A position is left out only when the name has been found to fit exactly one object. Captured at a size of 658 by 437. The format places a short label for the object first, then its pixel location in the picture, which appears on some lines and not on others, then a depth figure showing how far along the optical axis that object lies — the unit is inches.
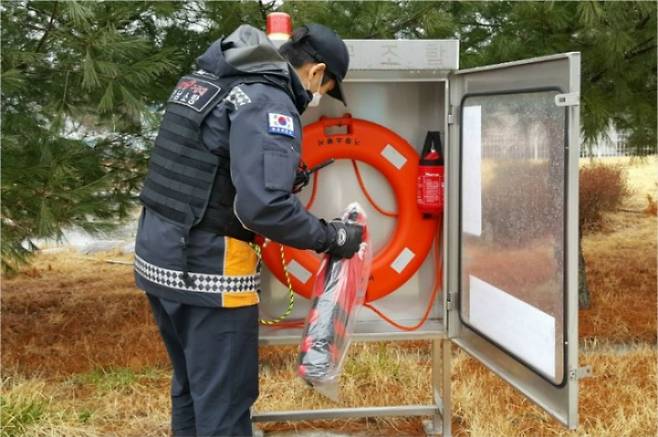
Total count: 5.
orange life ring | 101.3
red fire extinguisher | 99.3
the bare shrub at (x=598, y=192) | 314.3
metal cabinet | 71.2
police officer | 73.1
